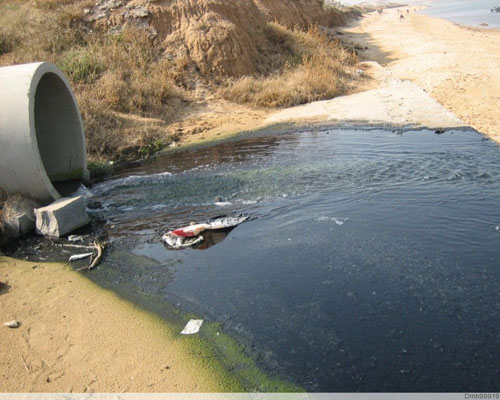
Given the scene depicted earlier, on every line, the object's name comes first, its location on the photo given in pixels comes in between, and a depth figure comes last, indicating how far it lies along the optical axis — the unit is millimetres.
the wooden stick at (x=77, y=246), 6106
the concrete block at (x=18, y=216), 6520
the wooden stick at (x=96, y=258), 5633
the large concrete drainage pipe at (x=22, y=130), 6551
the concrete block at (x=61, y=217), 6418
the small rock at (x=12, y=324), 4590
